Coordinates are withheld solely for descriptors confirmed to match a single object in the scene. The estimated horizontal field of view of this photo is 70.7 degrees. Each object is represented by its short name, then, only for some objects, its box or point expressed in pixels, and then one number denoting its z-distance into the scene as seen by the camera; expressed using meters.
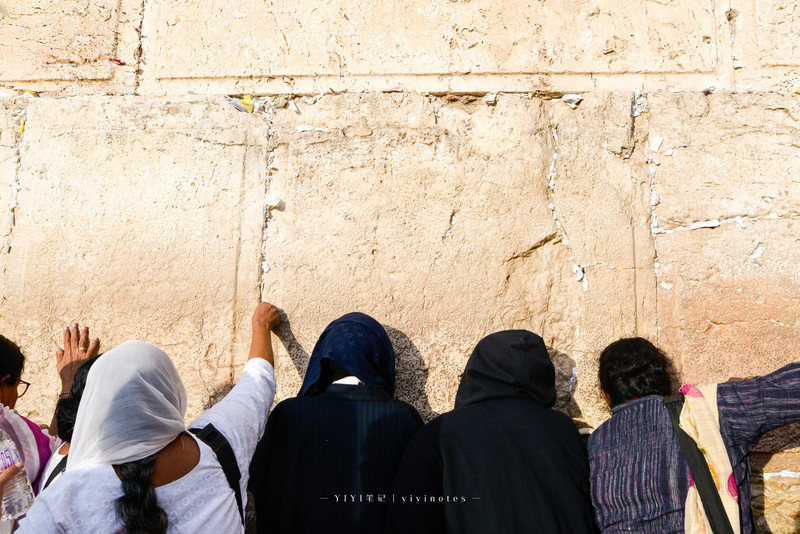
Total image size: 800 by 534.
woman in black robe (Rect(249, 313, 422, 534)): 1.92
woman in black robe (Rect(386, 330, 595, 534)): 1.75
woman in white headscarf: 1.40
